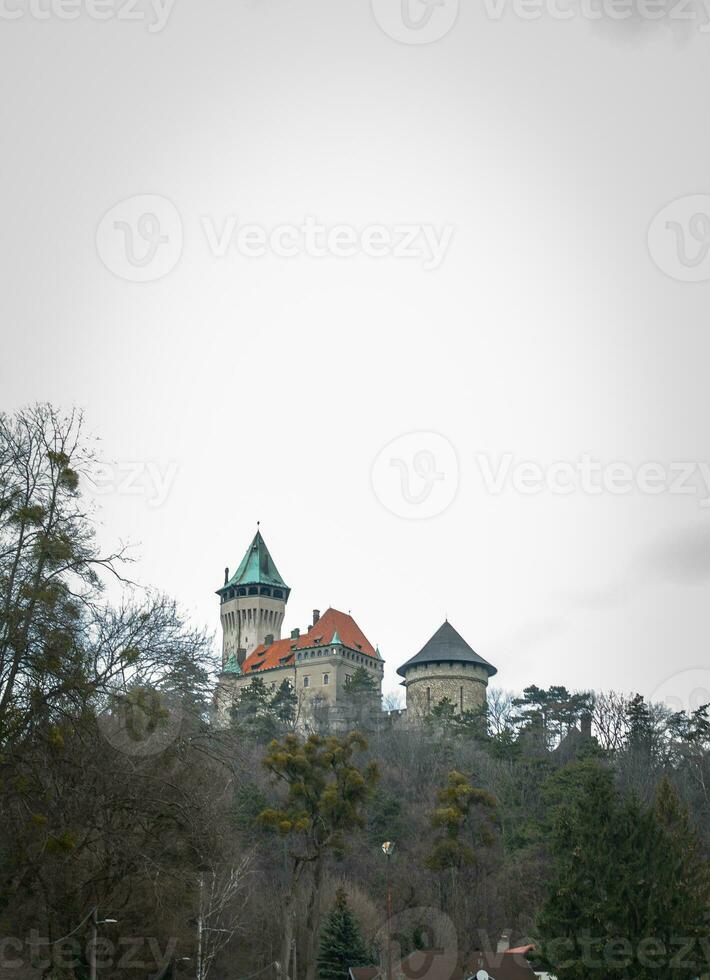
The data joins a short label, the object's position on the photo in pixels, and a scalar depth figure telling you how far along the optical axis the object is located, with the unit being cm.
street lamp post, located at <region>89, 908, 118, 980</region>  2038
